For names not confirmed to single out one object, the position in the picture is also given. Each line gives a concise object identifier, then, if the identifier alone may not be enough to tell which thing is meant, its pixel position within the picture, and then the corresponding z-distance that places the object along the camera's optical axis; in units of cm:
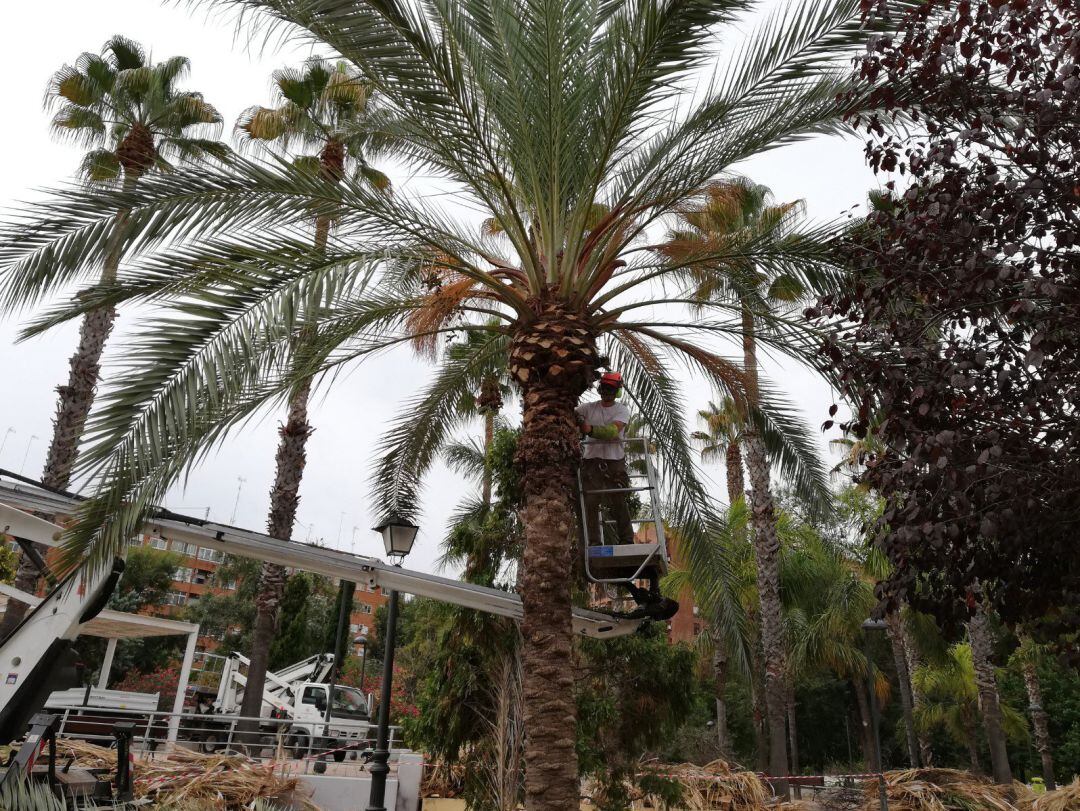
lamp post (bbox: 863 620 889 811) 1519
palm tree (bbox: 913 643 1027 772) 2394
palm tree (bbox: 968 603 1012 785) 1555
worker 798
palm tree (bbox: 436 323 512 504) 1058
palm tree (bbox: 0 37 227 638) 1438
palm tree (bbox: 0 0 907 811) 618
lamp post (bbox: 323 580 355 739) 1922
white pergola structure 1438
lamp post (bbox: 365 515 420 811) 803
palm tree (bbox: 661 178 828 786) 828
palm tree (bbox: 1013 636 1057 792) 2138
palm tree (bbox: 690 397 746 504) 2509
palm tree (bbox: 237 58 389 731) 1536
